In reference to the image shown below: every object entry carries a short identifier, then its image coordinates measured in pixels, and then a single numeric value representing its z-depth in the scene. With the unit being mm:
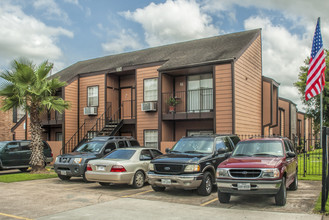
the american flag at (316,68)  13648
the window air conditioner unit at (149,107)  19938
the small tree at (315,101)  30531
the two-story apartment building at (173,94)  17562
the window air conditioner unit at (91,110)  22891
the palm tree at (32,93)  16438
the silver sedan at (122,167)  11383
